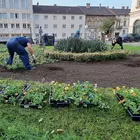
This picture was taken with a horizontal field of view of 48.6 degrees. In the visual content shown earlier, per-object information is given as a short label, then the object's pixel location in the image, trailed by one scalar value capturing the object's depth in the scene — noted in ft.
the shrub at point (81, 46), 26.12
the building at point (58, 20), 137.80
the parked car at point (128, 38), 71.40
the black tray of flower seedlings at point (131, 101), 7.53
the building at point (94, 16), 146.10
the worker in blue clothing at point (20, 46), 15.76
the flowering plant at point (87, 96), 8.61
